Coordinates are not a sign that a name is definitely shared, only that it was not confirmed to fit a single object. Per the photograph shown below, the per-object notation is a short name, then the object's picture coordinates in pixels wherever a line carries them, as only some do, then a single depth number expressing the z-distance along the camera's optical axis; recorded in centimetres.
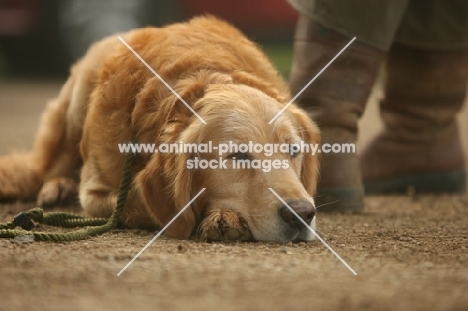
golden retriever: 711
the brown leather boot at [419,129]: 1028
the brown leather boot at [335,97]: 916
